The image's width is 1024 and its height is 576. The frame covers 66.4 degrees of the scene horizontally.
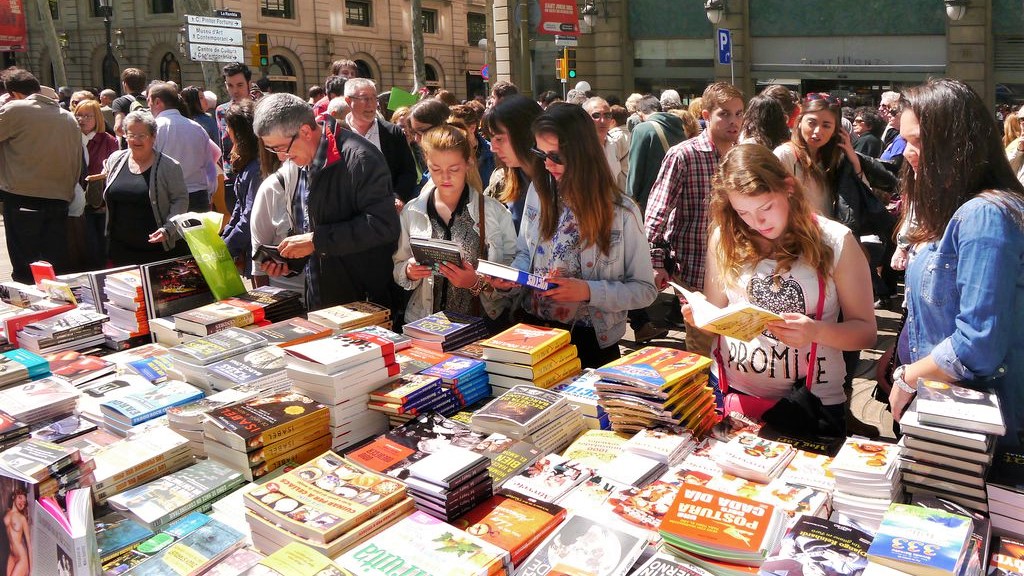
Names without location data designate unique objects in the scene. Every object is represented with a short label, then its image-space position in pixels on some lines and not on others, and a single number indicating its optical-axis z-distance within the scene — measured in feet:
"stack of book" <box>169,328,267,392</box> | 9.43
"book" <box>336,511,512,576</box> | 5.56
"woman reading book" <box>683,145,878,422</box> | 8.20
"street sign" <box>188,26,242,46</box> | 44.06
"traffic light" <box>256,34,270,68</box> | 56.08
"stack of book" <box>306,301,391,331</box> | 10.63
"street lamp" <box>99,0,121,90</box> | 89.04
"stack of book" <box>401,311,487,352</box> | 10.24
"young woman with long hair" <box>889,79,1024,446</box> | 6.48
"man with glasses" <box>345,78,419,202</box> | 18.98
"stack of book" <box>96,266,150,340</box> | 12.13
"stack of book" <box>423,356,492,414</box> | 8.71
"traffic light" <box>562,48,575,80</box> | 55.93
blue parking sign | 42.29
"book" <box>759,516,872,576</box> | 5.25
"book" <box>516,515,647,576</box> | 5.56
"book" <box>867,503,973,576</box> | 5.01
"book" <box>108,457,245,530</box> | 6.92
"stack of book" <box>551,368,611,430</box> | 8.25
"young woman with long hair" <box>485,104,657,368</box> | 10.26
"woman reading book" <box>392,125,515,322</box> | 11.52
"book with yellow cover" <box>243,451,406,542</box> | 5.98
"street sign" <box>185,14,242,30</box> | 43.75
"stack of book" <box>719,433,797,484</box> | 6.68
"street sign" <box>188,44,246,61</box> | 44.21
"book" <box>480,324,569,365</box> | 8.82
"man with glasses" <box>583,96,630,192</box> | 20.42
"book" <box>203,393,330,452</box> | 7.45
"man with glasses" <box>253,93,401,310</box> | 11.70
